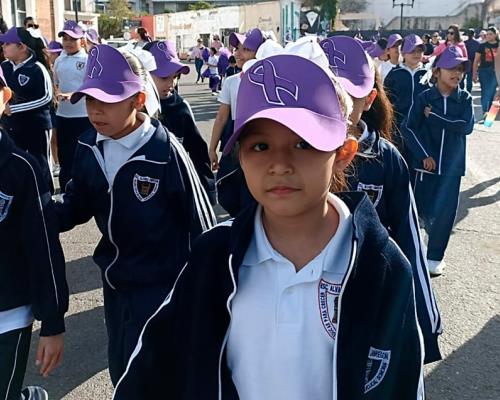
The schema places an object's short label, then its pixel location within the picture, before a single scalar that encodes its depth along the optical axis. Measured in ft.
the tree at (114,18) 228.20
